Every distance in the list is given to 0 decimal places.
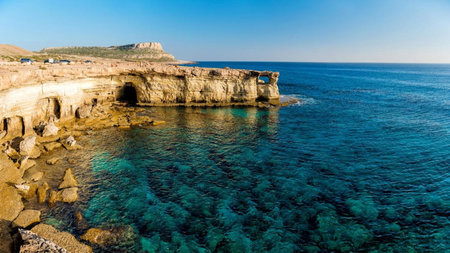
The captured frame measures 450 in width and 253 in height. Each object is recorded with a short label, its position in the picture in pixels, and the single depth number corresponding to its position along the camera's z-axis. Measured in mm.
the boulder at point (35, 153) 20797
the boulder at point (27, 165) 18467
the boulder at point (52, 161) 20062
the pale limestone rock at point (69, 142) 23419
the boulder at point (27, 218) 12509
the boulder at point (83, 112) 31797
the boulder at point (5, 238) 10385
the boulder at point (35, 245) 9148
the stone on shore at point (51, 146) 22500
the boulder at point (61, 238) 11172
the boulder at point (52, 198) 14887
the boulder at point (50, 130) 24912
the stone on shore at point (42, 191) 15177
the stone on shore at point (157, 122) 32203
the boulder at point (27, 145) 20484
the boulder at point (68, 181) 16562
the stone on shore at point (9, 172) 16328
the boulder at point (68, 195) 15227
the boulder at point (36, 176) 17219
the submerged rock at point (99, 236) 11928
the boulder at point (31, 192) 15420
